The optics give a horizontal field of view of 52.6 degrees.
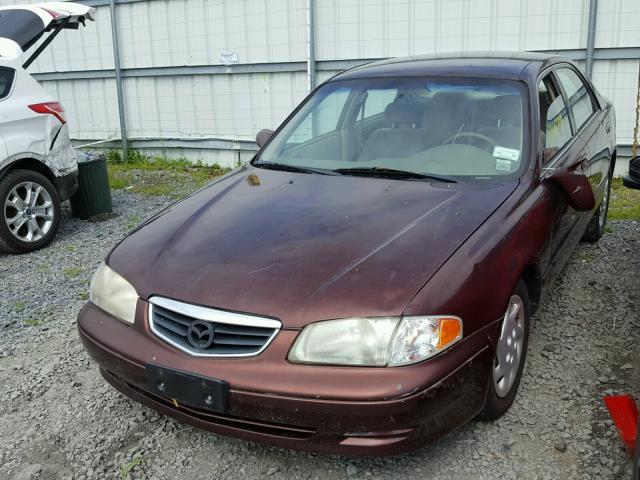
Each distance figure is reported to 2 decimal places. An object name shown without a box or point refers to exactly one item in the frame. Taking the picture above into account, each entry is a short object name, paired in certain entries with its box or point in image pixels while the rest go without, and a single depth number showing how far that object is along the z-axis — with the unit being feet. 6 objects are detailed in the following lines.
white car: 18.15
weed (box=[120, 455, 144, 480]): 8.93
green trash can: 21.61
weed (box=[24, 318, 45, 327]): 13.97
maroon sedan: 7.57
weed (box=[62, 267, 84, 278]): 16.83
